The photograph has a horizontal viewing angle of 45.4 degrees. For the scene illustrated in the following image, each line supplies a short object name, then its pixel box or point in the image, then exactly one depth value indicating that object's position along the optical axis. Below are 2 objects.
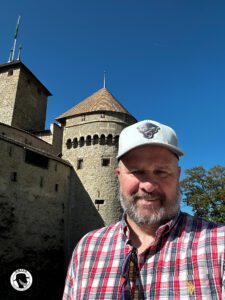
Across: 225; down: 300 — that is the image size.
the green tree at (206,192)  20.97
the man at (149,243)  1.38
